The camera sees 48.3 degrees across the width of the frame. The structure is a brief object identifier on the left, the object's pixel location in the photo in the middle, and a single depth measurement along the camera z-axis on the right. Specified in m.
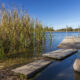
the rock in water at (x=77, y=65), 2.39
